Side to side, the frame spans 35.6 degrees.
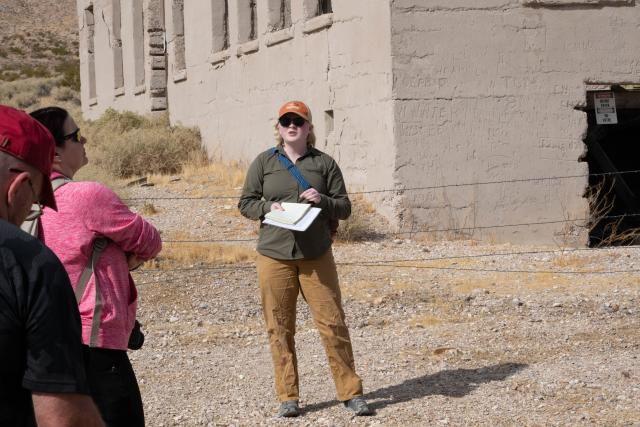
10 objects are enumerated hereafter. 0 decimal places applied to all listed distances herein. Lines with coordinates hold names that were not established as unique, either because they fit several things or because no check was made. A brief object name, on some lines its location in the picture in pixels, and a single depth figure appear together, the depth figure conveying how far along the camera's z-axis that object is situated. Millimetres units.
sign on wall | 13039
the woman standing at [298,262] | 5988
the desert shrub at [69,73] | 44906
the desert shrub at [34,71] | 52097
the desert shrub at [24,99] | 38875
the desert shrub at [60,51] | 58094
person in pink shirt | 3816
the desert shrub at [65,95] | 40750
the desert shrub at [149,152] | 17953
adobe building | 12555
